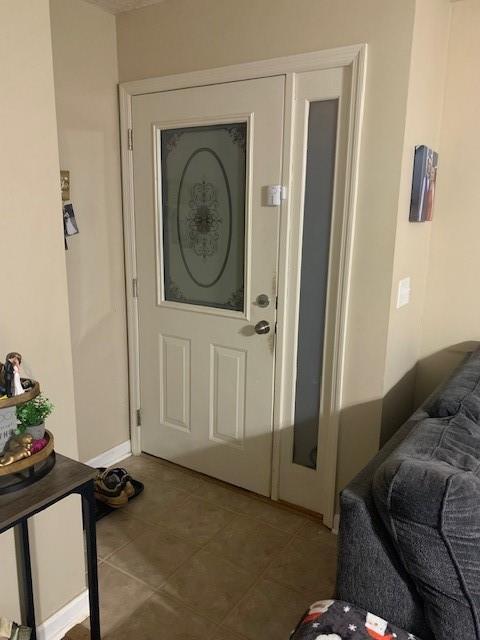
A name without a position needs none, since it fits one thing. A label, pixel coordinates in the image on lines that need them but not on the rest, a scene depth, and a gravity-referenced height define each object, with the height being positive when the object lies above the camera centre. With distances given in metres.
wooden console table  1.18 -0.71
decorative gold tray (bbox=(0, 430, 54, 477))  1.21 -0.62
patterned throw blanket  1.16 -0.97
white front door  2.28 -0.28
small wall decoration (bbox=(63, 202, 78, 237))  2.38 -0.05
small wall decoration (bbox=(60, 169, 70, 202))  2.34 +0.12
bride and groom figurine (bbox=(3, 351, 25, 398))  1.25 -0.41
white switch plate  2.12 -0.33
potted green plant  1.29 -0.54
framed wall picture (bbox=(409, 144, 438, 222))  2.03 +0.14
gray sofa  1.11 -0.74
